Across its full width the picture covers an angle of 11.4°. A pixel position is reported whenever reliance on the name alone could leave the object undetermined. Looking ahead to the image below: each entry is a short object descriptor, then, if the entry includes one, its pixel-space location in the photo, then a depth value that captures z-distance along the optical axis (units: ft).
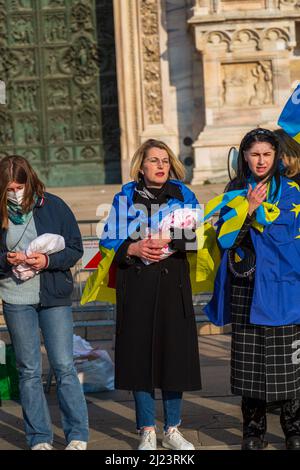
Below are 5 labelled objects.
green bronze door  77.99
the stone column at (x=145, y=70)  74.92
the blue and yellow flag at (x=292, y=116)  31.69
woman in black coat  28.61
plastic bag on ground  36.84
